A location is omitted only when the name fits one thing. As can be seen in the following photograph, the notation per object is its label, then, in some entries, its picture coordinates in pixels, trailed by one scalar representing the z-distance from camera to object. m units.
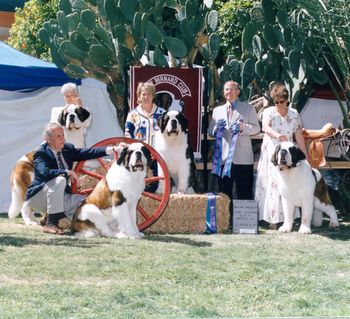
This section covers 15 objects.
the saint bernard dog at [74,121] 10.21
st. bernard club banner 10.60
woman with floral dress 10.04
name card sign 9.84
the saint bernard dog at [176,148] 9.57
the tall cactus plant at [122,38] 11.16
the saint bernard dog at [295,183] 9.56
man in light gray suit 10.14
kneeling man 9.20
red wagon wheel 9.42
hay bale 9.75
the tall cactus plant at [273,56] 11.25
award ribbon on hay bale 9.81
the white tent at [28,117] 11.94
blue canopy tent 11.52
